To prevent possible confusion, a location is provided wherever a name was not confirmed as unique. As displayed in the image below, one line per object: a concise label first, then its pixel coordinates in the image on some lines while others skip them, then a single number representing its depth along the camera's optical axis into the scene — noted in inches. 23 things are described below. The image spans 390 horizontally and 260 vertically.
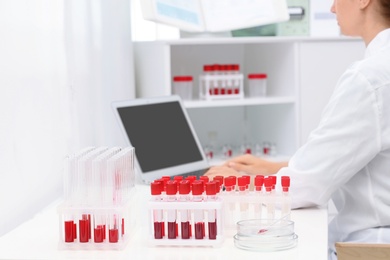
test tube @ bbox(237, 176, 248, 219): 58.8
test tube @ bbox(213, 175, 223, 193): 56.3
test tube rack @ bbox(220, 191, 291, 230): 58.4
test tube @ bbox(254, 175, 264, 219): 59.1
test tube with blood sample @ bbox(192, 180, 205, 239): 55.0
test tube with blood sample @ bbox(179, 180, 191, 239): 54.9
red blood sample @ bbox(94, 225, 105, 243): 55.0
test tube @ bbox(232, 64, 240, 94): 98.4
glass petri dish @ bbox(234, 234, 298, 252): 54.2
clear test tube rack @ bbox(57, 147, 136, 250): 55.1
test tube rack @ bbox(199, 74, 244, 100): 97.5
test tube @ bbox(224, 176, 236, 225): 58.5
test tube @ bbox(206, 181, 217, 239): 54.9
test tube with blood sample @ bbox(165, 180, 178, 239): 55.0
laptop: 79.0
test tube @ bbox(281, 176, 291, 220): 59.0
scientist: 62.1
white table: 53.6
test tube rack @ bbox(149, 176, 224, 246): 54.8
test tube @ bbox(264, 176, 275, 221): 58.9
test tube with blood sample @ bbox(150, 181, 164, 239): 55.2
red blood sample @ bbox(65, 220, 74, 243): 55.1
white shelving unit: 96.3
